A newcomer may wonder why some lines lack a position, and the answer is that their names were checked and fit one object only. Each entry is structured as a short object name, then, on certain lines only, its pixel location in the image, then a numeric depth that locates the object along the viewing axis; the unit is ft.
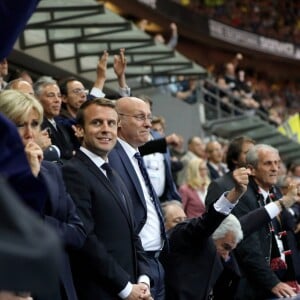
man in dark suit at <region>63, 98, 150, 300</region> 24.00
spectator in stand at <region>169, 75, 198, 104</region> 95.86
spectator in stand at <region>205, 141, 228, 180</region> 58.57
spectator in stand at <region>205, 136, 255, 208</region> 42.37
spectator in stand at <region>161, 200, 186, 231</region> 34.50
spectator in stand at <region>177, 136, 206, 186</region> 59.06
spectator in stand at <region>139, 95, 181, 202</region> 40.75
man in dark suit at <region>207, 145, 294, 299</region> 34.71
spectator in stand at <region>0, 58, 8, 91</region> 36.92
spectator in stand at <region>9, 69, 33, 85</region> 40.10
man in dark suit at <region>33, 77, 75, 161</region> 33.01
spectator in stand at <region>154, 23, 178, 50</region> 102.15
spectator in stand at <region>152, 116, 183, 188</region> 49.80
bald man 28.37
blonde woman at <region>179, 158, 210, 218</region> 48.60
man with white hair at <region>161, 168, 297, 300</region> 30.09
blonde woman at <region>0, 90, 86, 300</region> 18.25
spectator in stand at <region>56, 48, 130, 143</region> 37.32
